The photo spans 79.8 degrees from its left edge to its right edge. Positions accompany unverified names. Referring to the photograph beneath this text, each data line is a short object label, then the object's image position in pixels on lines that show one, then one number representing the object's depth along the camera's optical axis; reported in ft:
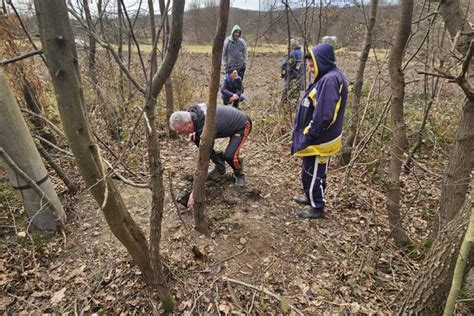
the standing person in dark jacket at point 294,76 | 19.99
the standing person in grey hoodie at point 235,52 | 22.80
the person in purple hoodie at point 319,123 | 9.71
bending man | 11.39
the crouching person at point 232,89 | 21.43
